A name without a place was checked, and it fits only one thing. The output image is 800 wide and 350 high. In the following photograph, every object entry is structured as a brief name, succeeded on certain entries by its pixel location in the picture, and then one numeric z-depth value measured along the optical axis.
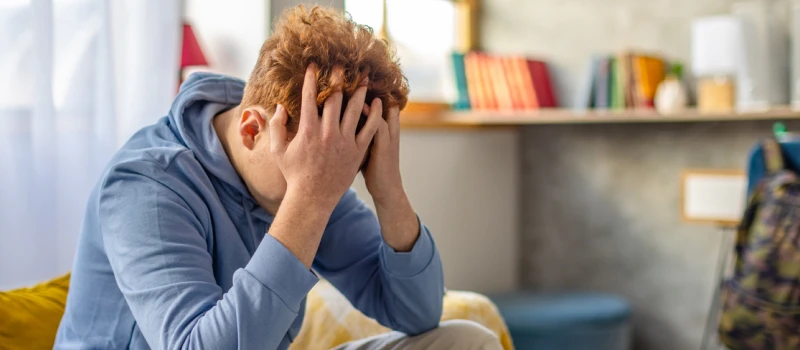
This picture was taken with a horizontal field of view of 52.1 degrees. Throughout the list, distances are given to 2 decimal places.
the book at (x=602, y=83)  3.10
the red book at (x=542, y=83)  3.35
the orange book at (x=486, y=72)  3.27
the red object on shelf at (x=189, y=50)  2.34
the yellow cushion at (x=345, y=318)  1.66
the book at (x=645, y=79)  3.01
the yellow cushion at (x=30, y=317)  1.32
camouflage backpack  2.26
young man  1.08
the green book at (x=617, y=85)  3.05
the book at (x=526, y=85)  3.29
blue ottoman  2.73
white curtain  1.84
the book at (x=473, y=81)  3.27
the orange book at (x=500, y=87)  3.25
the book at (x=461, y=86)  3.28
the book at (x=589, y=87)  3.13
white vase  2.95
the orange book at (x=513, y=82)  3.27
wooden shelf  2.88
